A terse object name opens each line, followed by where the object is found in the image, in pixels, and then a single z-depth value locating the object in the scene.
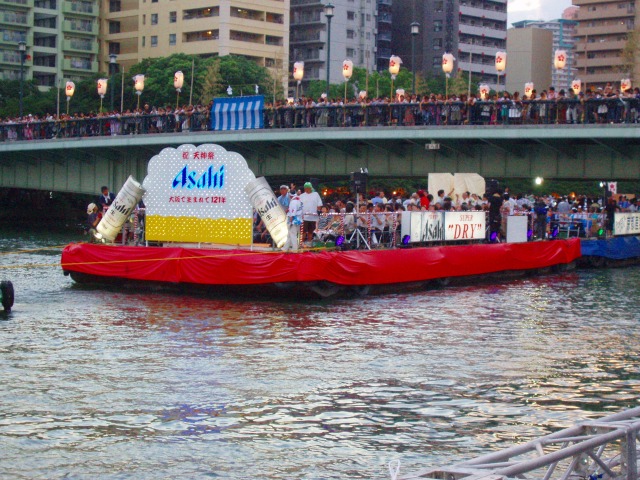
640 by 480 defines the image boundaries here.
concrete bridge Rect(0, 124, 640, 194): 40.34
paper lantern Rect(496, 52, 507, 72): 46.94
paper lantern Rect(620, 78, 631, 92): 39.00
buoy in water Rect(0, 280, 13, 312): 23.08
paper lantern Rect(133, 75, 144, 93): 57.05
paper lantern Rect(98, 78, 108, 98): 60.50
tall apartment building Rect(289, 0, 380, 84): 130.88
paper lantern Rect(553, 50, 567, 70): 44.78
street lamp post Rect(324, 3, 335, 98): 51.41
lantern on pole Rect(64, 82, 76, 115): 61.53
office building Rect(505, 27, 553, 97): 167.75
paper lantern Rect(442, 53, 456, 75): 47.38
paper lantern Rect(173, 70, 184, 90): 55.11
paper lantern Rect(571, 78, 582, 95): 43.96
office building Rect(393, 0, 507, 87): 143.00
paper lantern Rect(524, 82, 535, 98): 42.78
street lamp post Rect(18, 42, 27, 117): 63.65
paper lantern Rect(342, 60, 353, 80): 53.44
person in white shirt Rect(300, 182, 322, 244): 28.30
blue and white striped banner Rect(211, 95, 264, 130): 47.66
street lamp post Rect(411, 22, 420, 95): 49.47
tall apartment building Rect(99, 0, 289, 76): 113.31
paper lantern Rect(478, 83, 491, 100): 42.35
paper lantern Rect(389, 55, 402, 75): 50.51
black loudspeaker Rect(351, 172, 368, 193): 29.69
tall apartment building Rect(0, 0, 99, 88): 114.06
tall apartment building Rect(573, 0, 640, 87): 158.12
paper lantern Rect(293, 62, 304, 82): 53.16
